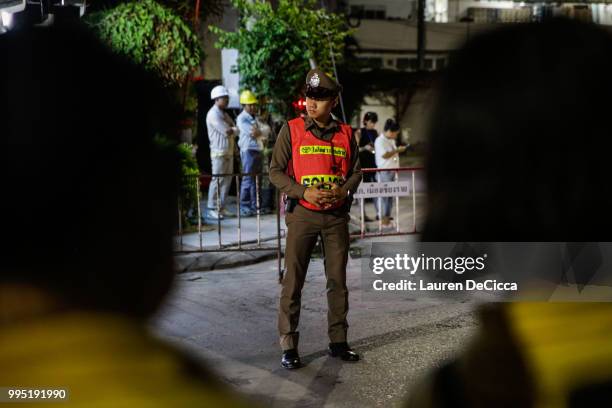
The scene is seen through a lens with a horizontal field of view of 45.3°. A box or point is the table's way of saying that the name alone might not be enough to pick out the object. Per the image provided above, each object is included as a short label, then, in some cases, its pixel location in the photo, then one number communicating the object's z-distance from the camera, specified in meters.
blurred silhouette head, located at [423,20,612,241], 1.07
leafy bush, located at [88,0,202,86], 10.61
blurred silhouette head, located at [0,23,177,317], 1.05
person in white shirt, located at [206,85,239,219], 11.88
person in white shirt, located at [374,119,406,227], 11.36
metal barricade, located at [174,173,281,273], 8.95
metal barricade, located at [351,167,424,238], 9.29
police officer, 5.29
